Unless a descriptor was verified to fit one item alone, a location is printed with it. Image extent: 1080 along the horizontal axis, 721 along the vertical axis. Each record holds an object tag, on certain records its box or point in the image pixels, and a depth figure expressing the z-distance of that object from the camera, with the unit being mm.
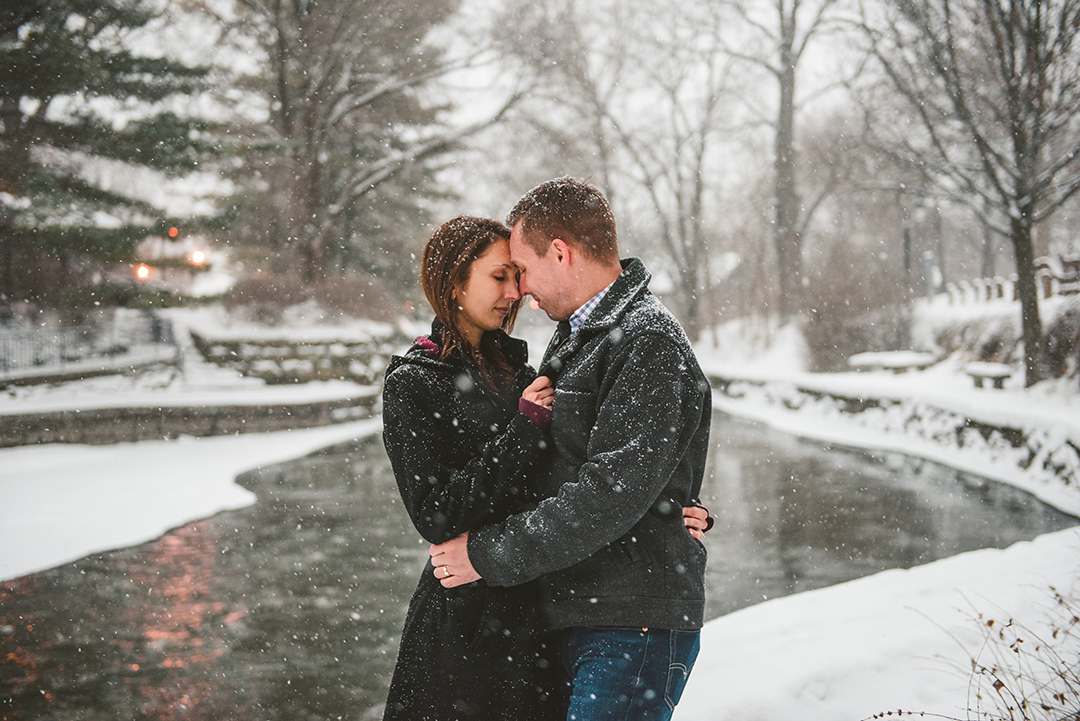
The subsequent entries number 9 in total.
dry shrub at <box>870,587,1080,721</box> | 2707
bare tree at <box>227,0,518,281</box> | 19656
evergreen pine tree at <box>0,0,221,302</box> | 14945
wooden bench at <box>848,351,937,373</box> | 16812
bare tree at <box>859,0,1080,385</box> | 9578
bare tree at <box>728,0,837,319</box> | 22359
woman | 1837
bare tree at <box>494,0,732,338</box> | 20328
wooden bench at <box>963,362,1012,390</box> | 12391
